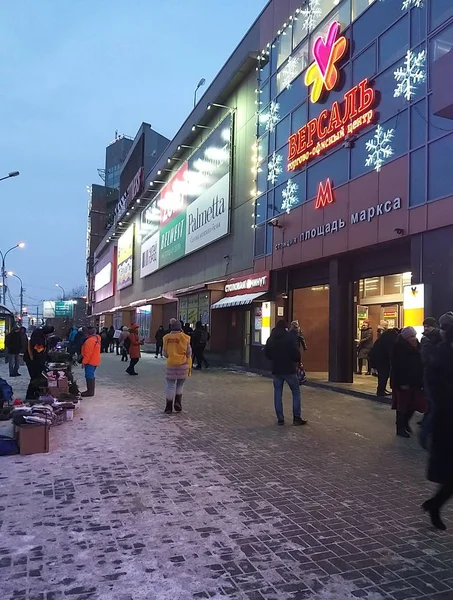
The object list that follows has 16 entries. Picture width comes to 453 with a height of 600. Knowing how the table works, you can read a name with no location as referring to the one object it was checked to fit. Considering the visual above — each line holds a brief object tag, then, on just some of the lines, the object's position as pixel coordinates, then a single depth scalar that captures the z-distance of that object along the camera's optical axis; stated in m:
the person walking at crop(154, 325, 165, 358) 25.77
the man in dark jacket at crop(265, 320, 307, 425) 8.45
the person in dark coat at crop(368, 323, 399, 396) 11.44
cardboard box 6.38
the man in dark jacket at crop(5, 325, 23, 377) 15.73
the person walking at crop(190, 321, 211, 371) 18.88
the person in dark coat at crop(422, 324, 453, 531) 3.91
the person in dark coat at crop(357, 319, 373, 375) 15.82
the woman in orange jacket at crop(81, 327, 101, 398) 10.97
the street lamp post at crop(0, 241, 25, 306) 39.16
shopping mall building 11.16
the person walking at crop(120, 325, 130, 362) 24.84
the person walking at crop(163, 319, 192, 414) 9.28
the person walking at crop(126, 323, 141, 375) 16.48
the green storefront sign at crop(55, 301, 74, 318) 96.50
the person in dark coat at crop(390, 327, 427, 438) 7.70
